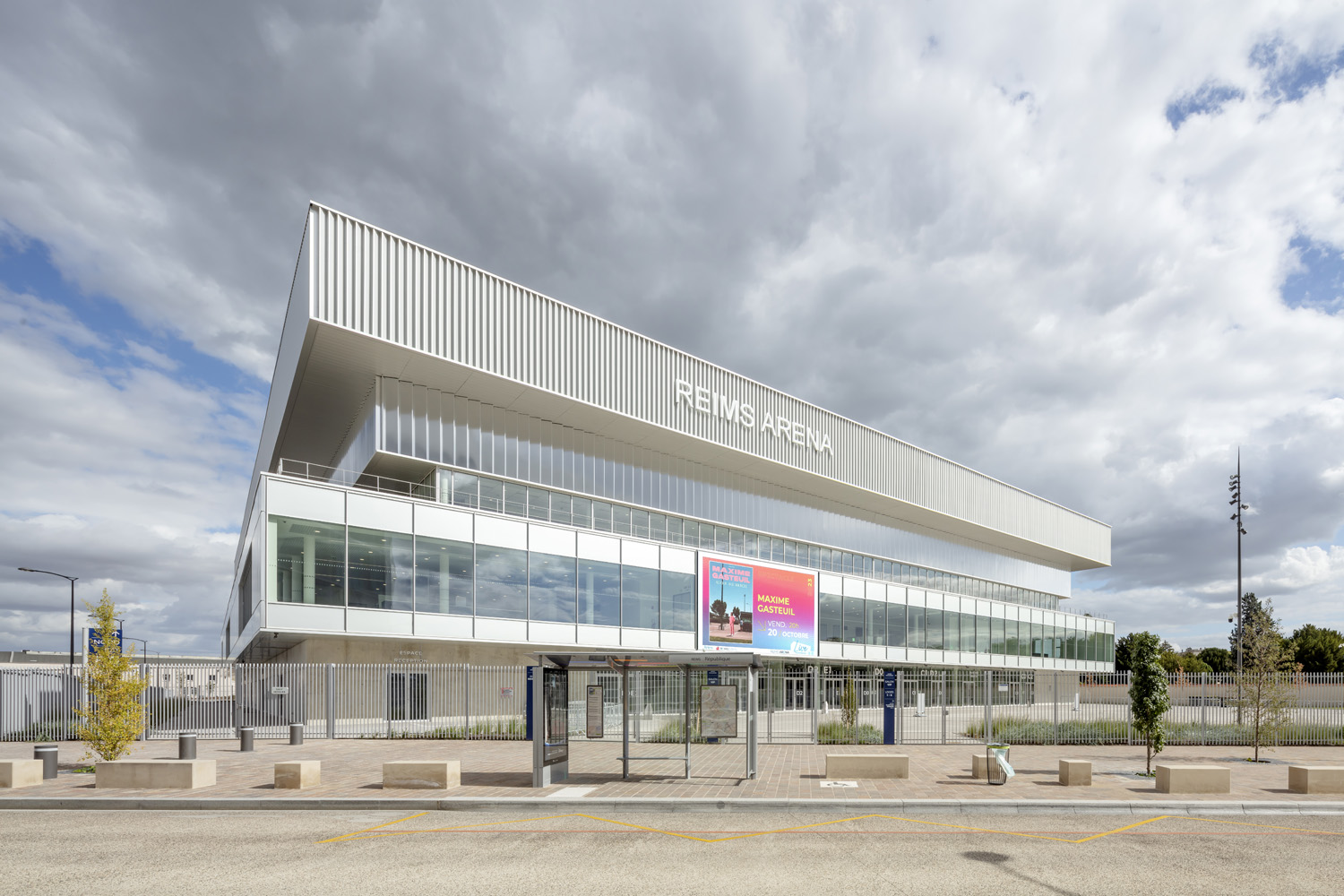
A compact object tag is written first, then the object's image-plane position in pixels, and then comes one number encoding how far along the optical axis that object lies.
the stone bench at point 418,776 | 17.11
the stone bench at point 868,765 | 18.61
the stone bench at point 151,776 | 17.12
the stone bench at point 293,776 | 17.09
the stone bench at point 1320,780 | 17.34
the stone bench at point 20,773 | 17.67
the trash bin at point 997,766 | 17.95
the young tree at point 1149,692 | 20.25
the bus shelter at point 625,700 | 17.34
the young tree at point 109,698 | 19.06
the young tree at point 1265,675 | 24.94
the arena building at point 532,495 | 32.59
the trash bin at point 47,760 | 18.80
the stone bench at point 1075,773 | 18.03
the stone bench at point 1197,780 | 17.08
